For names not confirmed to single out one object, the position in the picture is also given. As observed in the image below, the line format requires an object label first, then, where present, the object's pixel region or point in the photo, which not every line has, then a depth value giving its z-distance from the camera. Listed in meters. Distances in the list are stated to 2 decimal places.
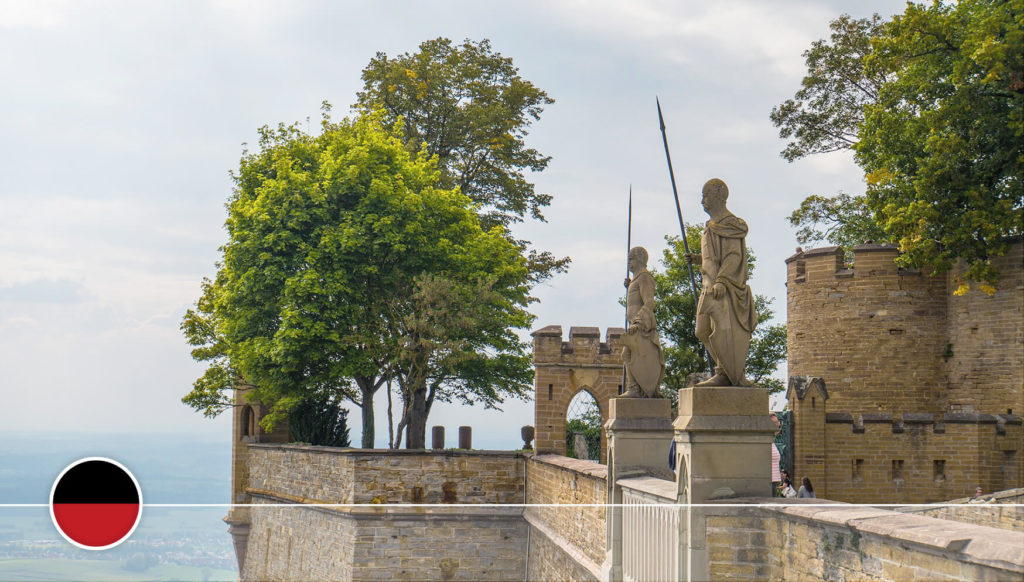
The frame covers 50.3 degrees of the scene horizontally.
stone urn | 25.22
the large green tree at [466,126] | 35.34
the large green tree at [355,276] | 26.83
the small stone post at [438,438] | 28.72
